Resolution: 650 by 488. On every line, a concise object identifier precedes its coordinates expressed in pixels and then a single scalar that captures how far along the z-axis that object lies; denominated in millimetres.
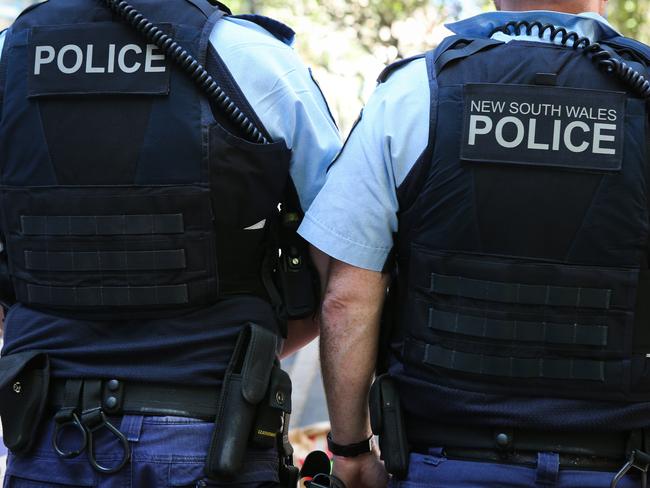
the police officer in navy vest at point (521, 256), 2279
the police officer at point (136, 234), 2371
